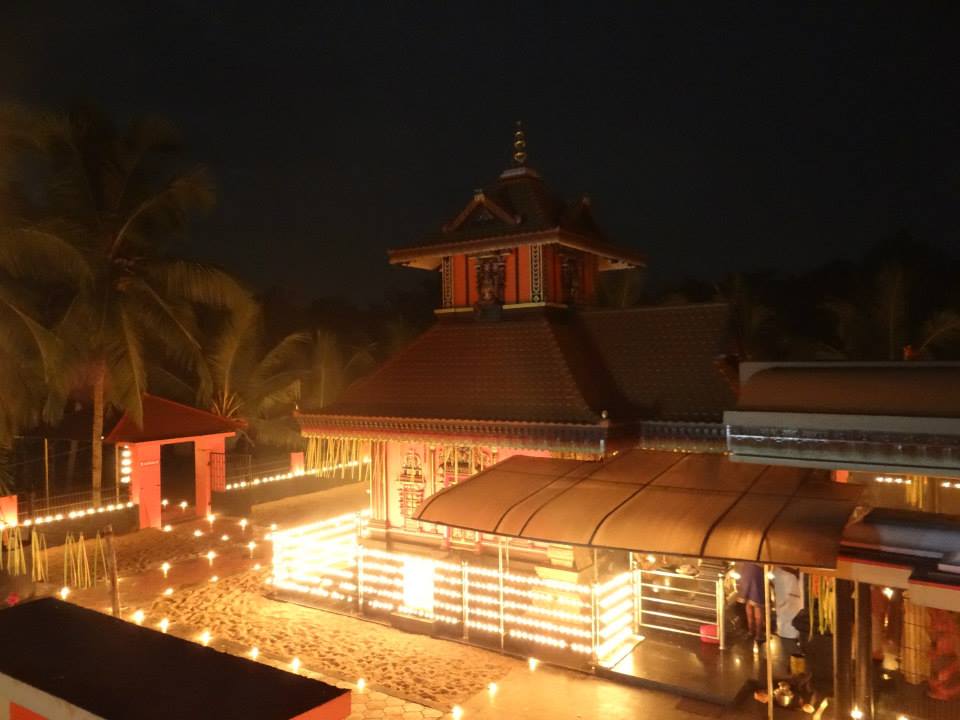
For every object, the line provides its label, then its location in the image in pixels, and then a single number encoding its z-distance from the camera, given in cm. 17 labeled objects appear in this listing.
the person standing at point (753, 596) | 934
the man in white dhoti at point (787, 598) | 939
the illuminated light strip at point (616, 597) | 886
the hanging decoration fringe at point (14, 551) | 1234
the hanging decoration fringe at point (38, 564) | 1207
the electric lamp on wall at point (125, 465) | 1633
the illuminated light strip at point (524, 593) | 905
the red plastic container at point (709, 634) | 930
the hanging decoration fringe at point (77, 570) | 1190
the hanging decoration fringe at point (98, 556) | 1239
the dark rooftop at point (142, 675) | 309
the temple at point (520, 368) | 1044
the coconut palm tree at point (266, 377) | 2158
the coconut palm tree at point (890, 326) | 1977
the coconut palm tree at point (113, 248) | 1521
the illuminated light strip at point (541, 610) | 884
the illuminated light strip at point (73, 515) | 1495
